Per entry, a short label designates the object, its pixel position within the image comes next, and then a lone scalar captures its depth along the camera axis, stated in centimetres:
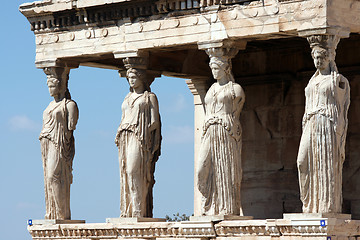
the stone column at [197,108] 2906
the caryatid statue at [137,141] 2523
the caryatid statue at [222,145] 2400
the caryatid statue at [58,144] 2642
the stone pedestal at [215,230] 2256
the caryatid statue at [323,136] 2270
